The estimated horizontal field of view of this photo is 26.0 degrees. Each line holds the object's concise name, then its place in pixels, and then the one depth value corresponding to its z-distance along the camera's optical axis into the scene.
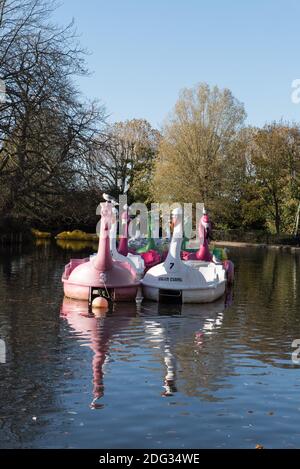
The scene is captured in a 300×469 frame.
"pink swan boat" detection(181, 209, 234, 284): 23.16
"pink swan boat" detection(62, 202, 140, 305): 17.70
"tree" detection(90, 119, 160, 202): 66.88
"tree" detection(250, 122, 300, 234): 62.51
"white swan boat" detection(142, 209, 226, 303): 18.39
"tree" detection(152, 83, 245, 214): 58.84
